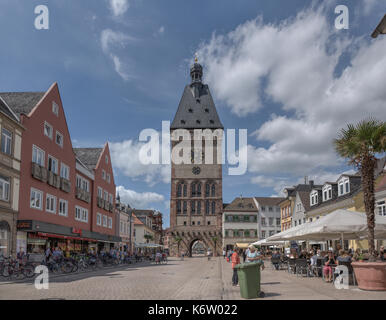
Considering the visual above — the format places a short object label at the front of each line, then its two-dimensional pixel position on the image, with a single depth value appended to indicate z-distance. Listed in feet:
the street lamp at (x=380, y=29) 46.07
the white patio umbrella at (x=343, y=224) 55.72
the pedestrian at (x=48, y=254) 85.05
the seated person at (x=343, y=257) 52.75
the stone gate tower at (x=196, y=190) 282.15
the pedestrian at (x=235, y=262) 54.08
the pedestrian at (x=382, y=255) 63.57
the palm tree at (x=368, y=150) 47.10
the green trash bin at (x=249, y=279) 40.40
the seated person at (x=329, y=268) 56.54
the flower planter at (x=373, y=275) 43.04
